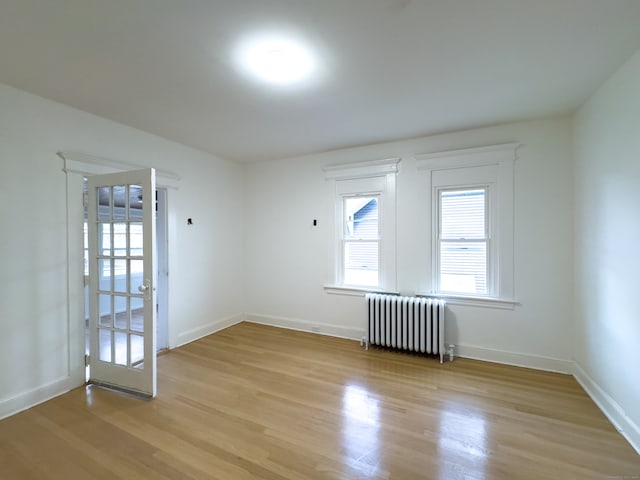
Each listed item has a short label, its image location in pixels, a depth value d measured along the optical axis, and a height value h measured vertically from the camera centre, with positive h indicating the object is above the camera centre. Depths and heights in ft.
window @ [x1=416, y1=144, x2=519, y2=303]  10.96 +0.60
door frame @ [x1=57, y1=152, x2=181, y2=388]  9.22 -0.52
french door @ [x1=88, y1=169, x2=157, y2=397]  8.84 -1.21
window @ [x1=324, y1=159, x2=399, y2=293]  12.95 +0.58
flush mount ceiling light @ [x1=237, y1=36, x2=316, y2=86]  6.26 +4.16
